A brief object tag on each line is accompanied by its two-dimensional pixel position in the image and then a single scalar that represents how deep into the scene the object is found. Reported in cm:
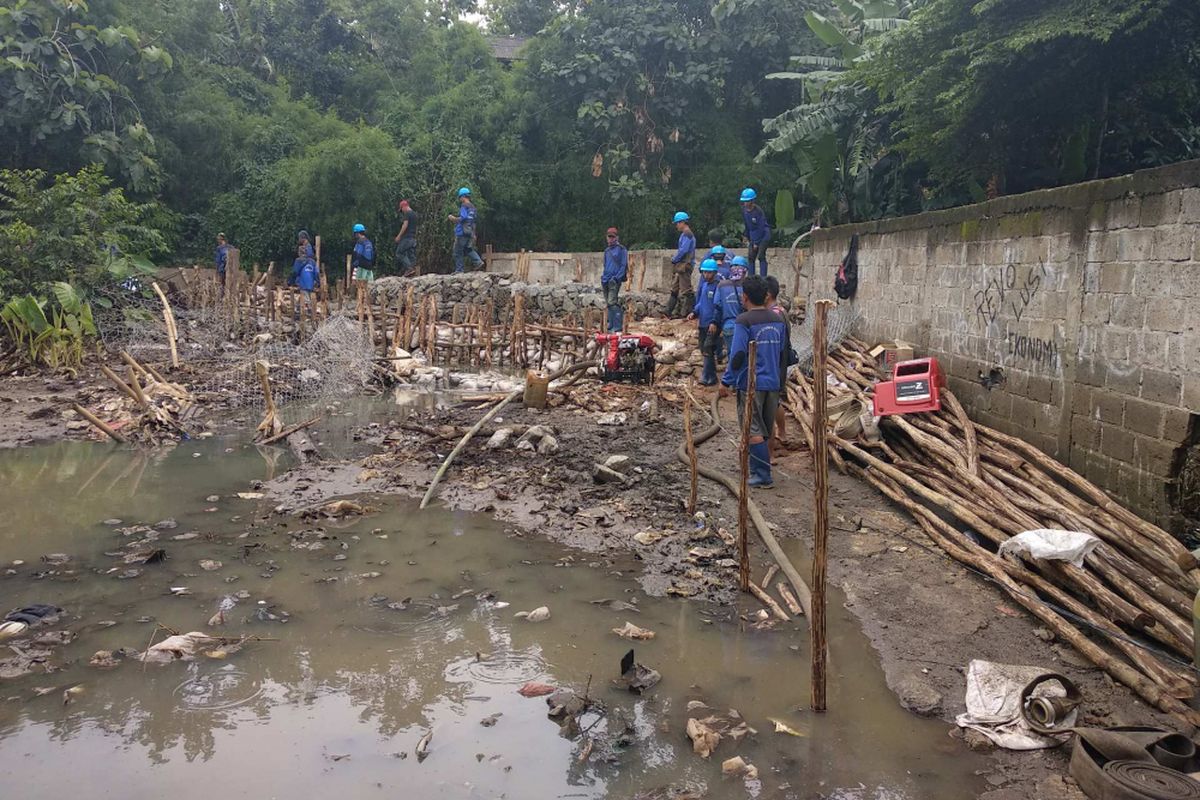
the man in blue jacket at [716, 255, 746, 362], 952
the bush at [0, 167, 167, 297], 1327
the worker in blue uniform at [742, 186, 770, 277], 1318
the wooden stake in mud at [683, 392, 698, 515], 612
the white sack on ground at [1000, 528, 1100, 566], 454
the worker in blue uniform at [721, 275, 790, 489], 682
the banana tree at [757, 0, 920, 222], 1270
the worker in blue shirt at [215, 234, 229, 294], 1813
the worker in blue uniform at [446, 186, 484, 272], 1781
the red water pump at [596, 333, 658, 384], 1141
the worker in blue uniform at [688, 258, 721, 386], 1055
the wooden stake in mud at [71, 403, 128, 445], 888
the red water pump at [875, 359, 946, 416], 746
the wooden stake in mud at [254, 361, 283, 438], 919
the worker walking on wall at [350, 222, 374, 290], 1762
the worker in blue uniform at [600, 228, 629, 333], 1414
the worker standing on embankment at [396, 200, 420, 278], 1825
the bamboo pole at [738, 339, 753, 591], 478
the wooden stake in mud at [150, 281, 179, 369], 1245
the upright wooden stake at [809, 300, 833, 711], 365
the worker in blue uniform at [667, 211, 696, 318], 1446
